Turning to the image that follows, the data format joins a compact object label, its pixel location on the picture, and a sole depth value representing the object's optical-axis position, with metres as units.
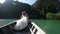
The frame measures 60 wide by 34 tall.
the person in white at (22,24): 1.51
